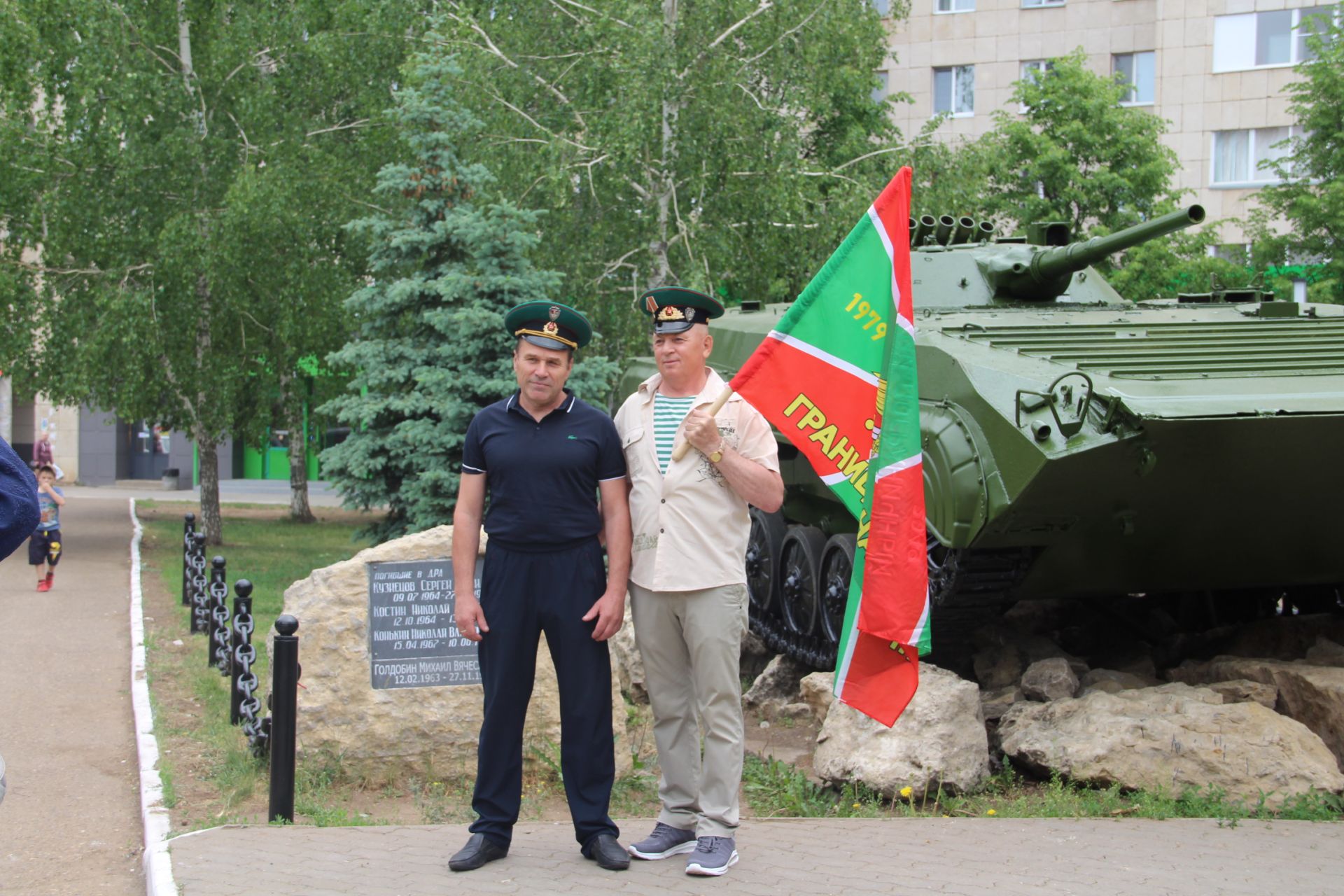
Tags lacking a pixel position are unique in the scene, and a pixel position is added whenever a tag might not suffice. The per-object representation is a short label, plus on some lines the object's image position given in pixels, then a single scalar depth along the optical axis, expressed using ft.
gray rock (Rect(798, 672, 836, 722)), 27.12
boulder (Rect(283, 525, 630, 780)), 23.11
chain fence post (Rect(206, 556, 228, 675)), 33.22
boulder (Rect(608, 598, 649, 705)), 30.40
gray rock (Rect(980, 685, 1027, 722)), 27.63
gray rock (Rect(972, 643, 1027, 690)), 30.48
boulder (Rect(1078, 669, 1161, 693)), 28.09
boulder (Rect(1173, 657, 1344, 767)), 25.44
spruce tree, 41.37
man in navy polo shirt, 17.46
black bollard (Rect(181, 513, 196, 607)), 43.65
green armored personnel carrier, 23.58
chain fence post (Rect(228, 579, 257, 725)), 26.48
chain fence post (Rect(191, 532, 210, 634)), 40.14
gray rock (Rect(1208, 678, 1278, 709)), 25.80
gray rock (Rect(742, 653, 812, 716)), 31.65
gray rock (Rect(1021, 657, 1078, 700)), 27.50
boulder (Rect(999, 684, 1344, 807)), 22.67
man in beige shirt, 17.29
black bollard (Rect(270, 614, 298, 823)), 20.03
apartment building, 99.55
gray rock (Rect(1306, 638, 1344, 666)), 28.19
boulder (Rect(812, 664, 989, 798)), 22.93
